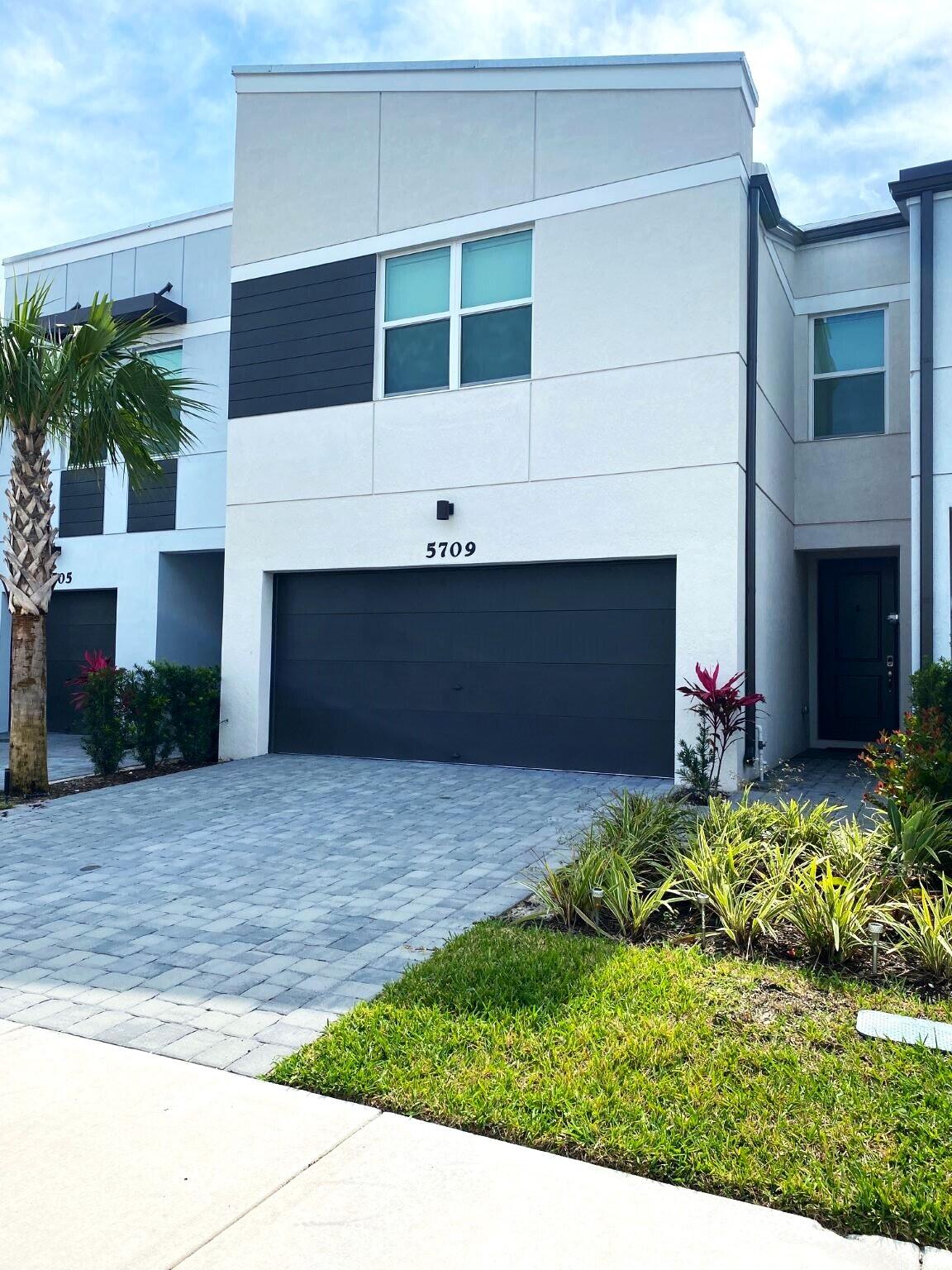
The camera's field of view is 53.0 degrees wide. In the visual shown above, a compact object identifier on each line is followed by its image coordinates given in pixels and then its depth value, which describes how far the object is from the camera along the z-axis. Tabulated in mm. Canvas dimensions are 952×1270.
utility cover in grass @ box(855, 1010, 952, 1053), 3742
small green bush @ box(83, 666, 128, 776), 10945
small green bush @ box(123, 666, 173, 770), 11164
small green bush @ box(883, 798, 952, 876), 5590
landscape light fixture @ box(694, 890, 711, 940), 5146
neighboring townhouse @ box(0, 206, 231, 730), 14836
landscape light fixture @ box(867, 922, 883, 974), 4512
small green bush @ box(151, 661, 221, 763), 11695
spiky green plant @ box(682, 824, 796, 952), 4879
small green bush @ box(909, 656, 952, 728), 8039
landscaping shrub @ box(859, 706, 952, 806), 6516
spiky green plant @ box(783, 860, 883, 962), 4621
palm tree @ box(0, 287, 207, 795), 9555
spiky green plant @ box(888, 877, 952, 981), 4387
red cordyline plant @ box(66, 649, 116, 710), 11297
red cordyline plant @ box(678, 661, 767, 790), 9047
